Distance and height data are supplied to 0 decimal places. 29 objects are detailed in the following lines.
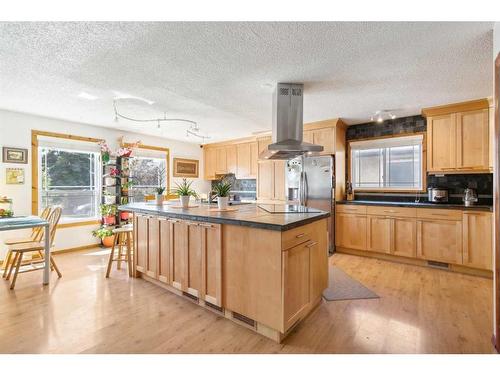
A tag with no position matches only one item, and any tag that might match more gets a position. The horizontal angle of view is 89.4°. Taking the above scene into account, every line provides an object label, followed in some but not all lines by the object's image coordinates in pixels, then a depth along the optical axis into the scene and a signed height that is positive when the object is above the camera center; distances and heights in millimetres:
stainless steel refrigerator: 4254 +35
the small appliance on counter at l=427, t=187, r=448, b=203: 3750 -139
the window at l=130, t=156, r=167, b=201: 5434 +281
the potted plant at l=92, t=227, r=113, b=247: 4575 -885
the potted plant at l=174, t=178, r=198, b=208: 3059 -107
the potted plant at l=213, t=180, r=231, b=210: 2728 -97
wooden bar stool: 3231 -781
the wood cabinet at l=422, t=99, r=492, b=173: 3322 +662
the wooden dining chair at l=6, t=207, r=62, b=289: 2905 -715
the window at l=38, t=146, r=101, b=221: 4273 +98
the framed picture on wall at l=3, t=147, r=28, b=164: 3768 +482
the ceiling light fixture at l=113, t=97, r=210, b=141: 3407 +1150
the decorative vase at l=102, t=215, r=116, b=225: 4695 -625
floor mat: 2623 -1144
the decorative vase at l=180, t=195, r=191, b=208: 3055 -167
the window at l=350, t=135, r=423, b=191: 4137 +388
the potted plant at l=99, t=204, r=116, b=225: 4674 -499
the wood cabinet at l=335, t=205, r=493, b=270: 3201 -679
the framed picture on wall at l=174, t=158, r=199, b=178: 6129 +471
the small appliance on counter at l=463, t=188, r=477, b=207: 3449 -159
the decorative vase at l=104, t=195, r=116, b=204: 4852 -244
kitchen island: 1860 -650
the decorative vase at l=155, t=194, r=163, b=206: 3371 -170
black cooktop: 2510 -250
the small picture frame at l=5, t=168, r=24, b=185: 3785 +162
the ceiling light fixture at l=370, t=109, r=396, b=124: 3816 +1124
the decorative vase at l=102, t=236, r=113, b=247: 4766 -1034
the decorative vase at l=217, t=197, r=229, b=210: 2722 -177
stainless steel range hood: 2793 +739
